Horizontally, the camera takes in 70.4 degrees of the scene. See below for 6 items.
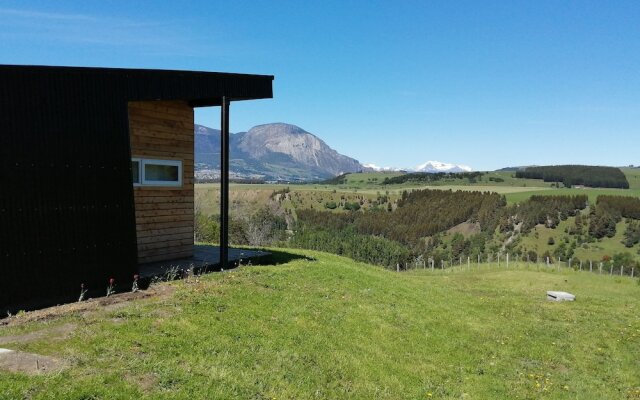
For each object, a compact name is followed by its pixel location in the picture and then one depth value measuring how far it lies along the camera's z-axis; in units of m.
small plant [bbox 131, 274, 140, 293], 9.65
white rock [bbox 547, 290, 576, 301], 17.08
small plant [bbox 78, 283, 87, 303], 8.69
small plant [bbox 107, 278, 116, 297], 9.28
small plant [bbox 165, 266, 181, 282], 10.97
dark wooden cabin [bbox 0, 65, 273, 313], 7.91
